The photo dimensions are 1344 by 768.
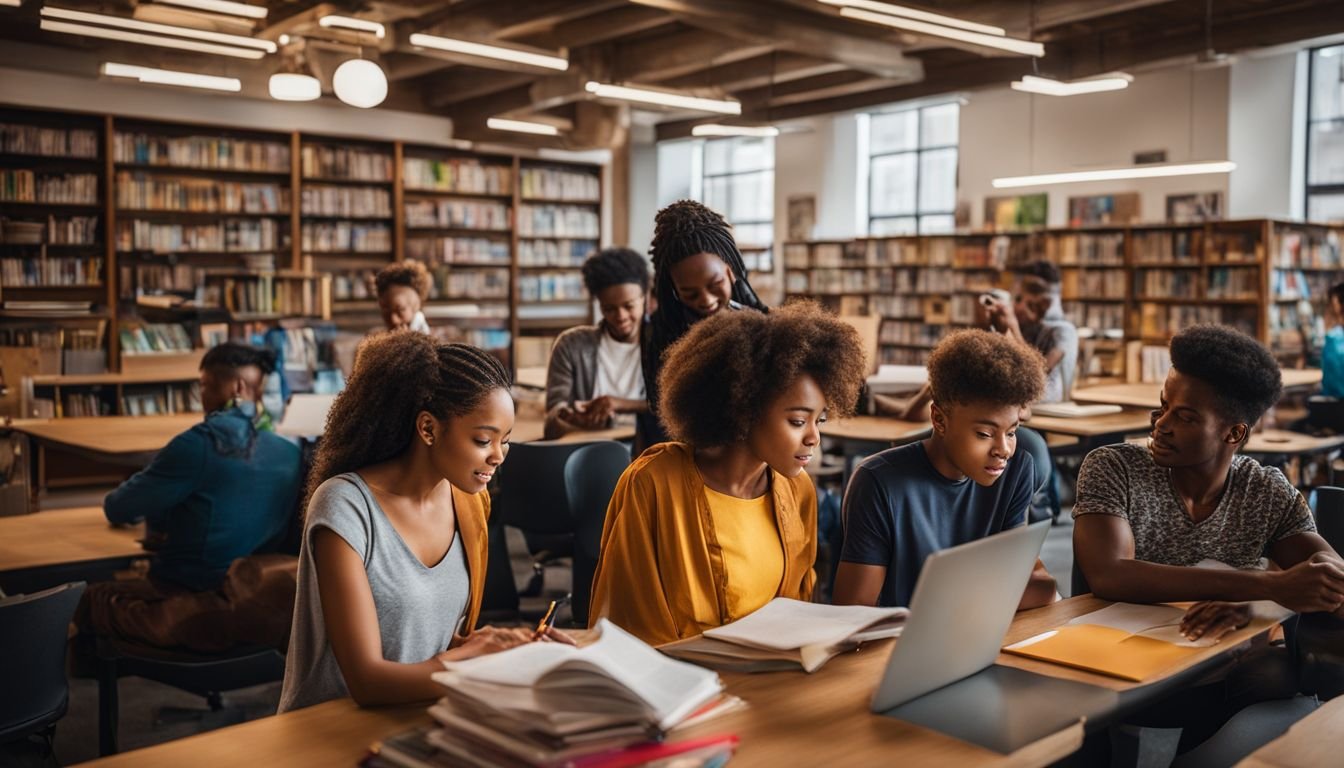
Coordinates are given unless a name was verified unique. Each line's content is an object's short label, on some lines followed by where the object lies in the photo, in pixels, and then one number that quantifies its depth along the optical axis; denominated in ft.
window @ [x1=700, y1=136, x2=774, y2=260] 46.01
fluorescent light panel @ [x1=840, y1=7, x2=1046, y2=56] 19.76
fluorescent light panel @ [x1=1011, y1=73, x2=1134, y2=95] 22.90
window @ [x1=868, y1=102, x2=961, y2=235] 40.86
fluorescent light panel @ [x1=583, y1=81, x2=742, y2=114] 25.25
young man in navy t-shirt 6.57
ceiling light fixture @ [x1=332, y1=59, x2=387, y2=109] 19.60
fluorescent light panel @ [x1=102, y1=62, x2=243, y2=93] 22.57
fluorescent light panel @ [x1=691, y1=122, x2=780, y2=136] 30.32
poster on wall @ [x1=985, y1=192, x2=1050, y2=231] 37.29
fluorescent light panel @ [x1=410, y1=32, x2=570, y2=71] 22.43
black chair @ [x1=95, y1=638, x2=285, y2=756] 8.65
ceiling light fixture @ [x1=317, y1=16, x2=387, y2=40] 20.75
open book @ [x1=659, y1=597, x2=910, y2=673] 5.12
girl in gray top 5.32
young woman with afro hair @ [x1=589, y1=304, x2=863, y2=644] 6.28
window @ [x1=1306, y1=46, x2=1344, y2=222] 32.17
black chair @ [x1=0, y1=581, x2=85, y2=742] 6.51
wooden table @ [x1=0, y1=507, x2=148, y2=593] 8.82
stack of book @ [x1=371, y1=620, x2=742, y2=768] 3.76
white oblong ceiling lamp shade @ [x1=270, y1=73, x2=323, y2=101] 21.15
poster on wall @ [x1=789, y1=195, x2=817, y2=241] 42.75
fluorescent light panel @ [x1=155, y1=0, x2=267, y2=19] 18.69
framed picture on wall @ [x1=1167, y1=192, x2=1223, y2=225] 32.63
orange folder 5.26
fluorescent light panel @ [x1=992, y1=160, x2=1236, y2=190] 27.06
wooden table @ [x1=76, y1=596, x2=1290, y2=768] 4.17
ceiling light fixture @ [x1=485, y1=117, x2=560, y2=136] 30.50
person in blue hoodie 8.94
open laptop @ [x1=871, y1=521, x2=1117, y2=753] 4.41
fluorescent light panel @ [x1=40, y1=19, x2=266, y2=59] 20.52
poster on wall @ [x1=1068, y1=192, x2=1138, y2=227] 35.06
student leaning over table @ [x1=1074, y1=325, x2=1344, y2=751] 6.77
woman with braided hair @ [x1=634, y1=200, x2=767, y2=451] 9.48
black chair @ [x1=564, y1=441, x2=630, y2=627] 11.05
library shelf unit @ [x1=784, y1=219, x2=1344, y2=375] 29.96
